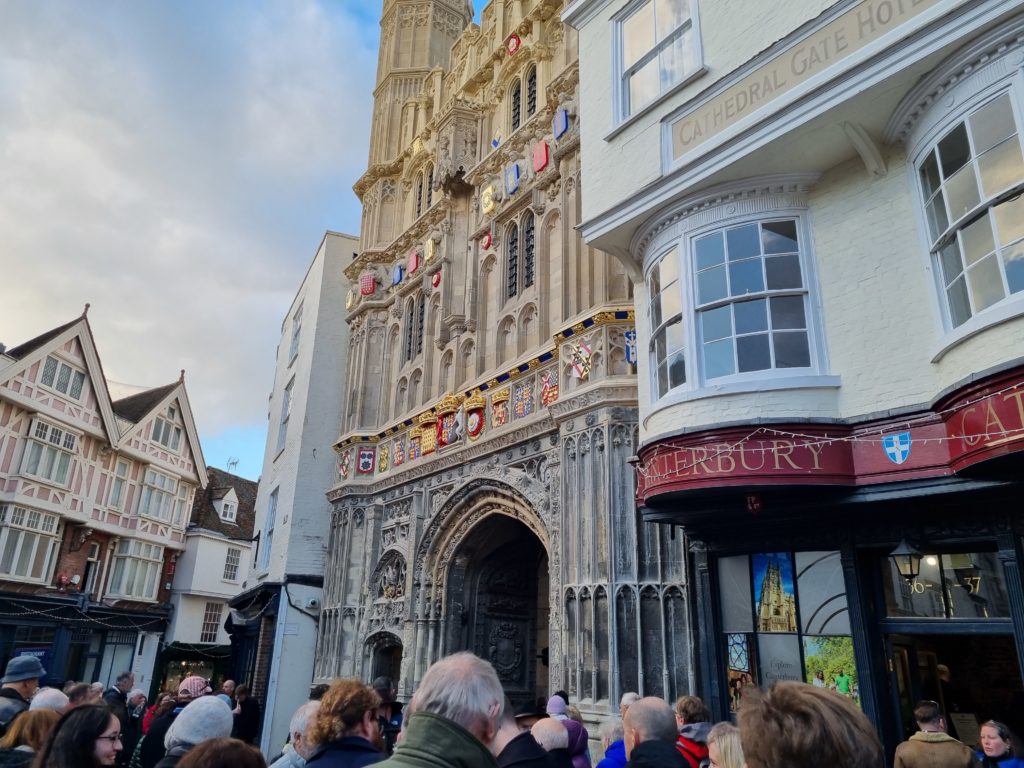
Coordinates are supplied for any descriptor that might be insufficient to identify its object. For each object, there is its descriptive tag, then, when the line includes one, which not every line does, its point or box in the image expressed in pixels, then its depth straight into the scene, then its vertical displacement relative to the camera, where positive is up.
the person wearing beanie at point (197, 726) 3.74 -0.42
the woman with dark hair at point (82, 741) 3.40 -0.46
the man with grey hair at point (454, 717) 2.45 -0.24
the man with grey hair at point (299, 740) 4.25 -0.60
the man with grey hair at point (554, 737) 4.55 -0.52
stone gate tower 11.41 +4.44
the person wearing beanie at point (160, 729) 6.41 -0.75
